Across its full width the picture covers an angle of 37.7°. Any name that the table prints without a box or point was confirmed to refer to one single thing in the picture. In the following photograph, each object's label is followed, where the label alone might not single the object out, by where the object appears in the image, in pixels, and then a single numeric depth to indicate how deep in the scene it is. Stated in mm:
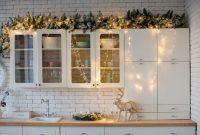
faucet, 4673
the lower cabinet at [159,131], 4148
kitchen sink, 4395
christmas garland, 4445
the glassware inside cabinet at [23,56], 4516
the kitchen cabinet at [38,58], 4449
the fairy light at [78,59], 4482
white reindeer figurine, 4258
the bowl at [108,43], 4461
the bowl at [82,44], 4480
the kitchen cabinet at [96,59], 4422
